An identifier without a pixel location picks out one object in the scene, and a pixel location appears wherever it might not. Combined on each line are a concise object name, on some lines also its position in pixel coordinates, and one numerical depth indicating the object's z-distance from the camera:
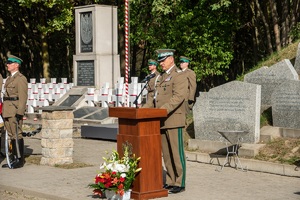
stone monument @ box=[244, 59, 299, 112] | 16.62
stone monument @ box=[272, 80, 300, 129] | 15.15
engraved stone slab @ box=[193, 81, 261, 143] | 15.10
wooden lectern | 10.68
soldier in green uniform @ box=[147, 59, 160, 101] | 11.69
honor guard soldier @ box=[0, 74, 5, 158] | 15.35
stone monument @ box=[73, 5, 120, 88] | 26.03
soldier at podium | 11.26
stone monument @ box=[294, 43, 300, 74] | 17.72
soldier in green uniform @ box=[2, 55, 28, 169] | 14.81
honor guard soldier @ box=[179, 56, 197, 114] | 14.07
